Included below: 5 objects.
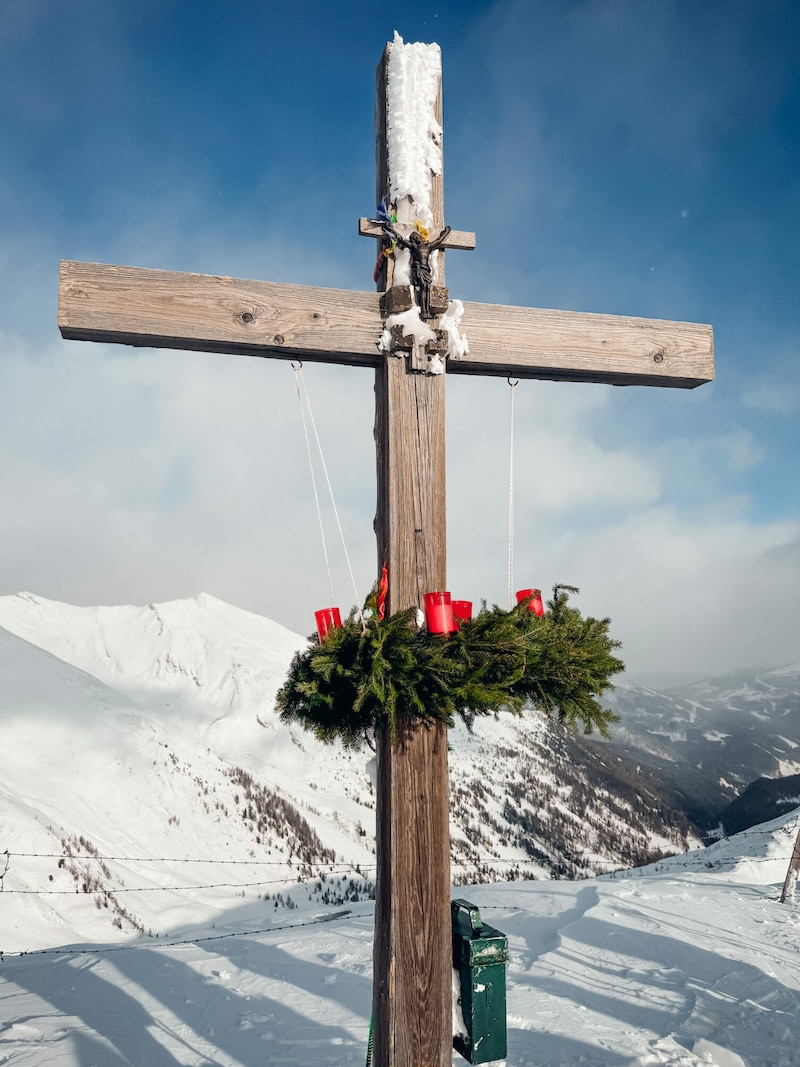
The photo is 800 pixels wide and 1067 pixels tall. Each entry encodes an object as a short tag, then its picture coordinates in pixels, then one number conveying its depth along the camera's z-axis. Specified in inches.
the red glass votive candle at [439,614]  124.6
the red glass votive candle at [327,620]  126.3
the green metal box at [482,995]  131.4
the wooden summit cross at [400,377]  124.4
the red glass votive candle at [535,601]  143.8
